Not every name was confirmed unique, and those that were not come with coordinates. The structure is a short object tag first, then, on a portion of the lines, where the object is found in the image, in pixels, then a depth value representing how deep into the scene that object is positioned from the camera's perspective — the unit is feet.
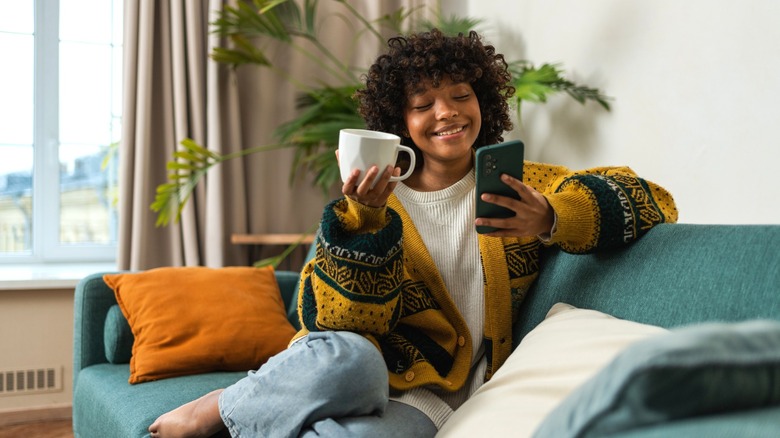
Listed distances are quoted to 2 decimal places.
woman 3.92
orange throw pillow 6.30
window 10.53
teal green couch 3.35
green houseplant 9.11
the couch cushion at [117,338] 6.62
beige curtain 9.68
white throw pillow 3.10
